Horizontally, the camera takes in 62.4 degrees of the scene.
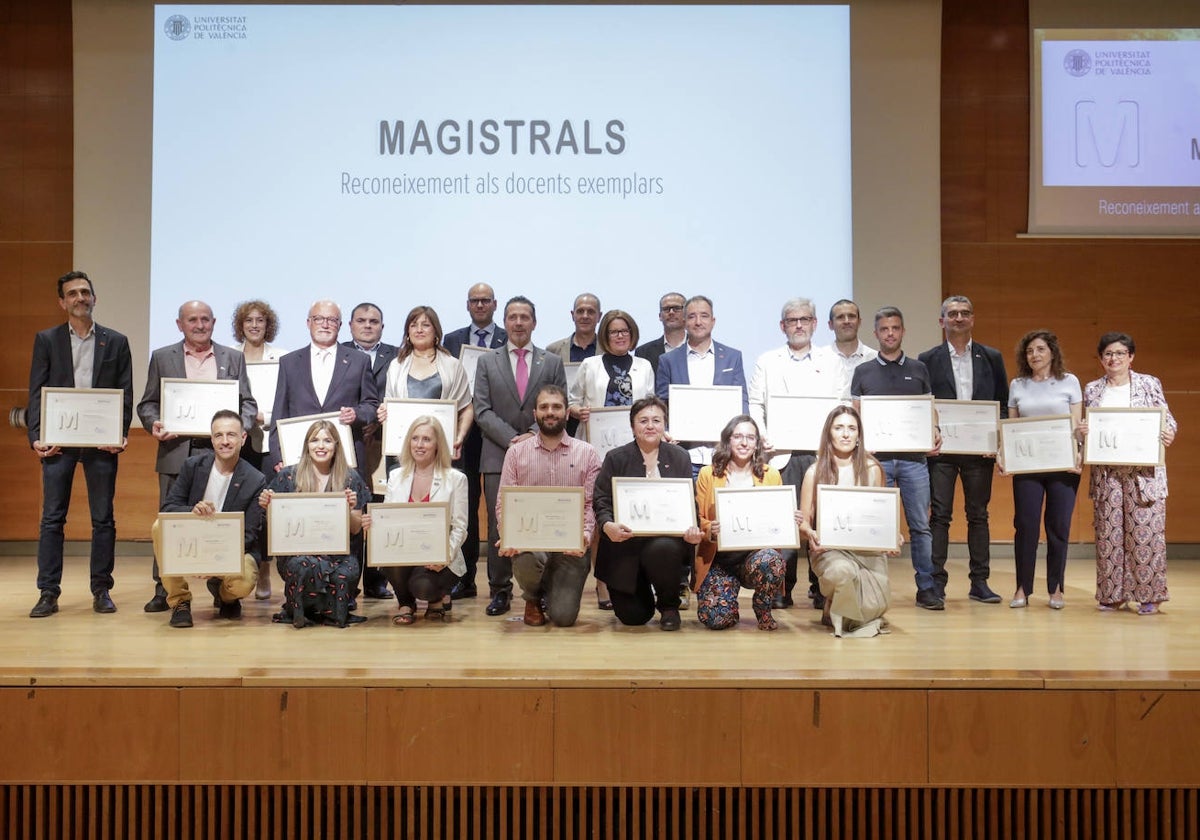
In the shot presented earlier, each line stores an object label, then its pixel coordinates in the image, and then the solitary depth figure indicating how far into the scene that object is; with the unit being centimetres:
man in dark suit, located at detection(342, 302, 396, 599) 550
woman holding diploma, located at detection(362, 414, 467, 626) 464
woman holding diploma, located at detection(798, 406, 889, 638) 439
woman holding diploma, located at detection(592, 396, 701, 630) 449
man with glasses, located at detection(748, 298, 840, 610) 526
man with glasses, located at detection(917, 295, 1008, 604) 533
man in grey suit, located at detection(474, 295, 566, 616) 513
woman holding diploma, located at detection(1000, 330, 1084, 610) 516
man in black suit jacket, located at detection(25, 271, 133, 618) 491
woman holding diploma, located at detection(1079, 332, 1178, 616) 502
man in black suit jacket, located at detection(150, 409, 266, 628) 472
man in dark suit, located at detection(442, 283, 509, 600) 543
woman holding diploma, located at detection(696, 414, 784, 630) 450
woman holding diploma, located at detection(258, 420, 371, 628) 459
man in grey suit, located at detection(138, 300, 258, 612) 503
